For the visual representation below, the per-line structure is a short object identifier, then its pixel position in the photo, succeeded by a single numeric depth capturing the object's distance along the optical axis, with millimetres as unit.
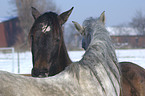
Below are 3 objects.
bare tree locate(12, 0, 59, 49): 55531
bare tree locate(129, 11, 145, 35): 79219
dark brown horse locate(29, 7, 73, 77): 4529
